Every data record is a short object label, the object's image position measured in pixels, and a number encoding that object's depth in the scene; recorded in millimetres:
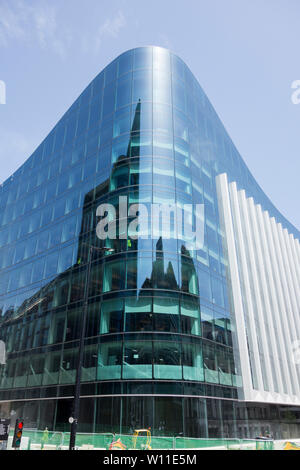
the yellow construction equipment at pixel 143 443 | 17156
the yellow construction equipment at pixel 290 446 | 17934
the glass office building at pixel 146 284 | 23391
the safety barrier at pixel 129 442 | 16312
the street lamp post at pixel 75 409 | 14439
